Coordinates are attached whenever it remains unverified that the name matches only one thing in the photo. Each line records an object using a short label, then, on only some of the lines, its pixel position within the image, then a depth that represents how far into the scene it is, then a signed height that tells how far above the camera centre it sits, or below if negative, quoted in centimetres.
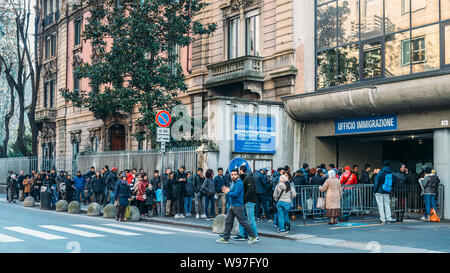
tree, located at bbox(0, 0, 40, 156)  3588 +677
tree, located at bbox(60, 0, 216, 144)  2395 +512
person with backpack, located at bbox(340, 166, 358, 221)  1741 -90
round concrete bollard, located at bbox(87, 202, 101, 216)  2059 -186
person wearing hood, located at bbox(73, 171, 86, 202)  2522 -105
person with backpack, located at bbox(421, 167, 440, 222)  1694 -89
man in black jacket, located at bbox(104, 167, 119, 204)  2275 -74
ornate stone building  2242 +440
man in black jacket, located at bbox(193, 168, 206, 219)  1909 -88
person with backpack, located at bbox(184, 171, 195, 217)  1927 -116
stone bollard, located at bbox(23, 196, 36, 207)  2633 -199
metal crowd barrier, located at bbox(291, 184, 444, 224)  1706 -127
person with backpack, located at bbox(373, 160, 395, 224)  1672 -91
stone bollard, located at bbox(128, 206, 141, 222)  1855 -182
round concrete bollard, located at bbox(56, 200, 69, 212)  2281 -189
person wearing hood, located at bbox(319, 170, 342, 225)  1609 -97
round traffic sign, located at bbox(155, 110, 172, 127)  1869 +152
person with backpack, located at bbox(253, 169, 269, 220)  1758 -96
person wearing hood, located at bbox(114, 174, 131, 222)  1811 -116
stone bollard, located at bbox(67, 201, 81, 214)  2194 -190
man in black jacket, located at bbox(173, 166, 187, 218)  1933 -91
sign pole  1928 -156
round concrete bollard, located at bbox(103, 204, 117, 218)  1959 -181
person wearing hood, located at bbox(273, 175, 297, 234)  1424 -100
